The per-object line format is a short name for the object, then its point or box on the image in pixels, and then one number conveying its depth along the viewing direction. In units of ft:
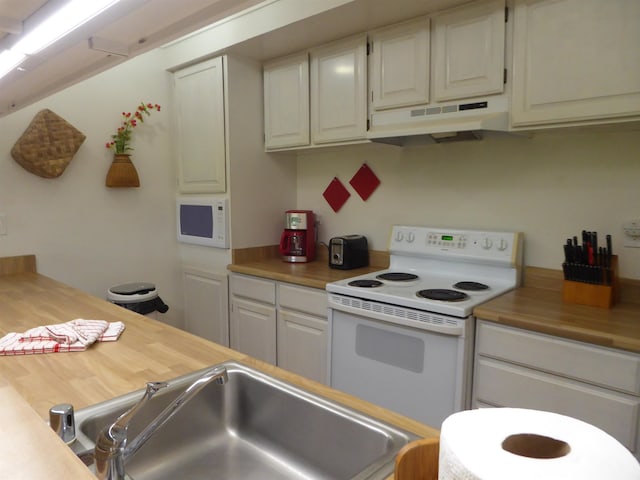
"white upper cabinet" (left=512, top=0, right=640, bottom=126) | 5.44
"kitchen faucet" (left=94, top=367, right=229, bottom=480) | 2.34
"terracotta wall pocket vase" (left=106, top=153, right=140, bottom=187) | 9.12
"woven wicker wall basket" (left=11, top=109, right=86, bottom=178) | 8.04
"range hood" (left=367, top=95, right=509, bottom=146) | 6.49
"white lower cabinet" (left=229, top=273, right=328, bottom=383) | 7.92
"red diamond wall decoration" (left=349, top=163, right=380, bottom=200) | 9.28
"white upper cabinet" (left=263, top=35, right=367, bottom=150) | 8.11
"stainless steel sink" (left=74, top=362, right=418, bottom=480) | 3.03
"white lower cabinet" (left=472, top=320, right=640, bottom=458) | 4.85
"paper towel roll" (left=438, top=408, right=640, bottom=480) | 1.37
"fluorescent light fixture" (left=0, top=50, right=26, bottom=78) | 3.23
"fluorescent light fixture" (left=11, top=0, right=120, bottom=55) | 2.35
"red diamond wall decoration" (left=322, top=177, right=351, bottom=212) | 9.81
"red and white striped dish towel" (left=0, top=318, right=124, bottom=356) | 4.23
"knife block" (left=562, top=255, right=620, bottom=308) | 5.91
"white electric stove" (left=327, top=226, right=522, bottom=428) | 5.95
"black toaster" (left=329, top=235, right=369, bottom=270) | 8.74
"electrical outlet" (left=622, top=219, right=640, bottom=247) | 6.34
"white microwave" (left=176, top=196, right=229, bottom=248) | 9.50
